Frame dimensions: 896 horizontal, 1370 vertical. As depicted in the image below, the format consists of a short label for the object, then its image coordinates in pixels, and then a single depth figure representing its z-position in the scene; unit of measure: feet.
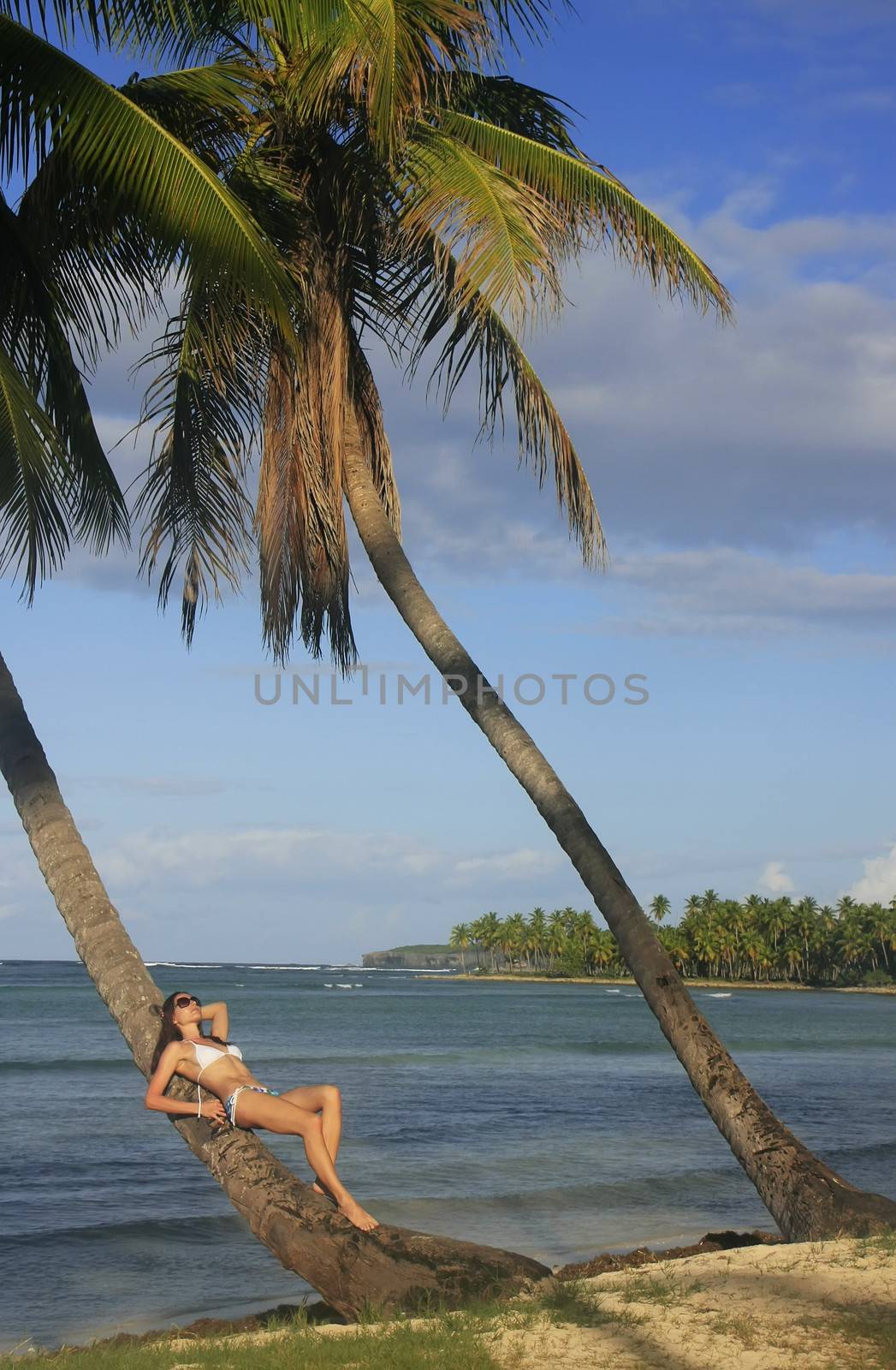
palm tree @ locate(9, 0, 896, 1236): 25.39
